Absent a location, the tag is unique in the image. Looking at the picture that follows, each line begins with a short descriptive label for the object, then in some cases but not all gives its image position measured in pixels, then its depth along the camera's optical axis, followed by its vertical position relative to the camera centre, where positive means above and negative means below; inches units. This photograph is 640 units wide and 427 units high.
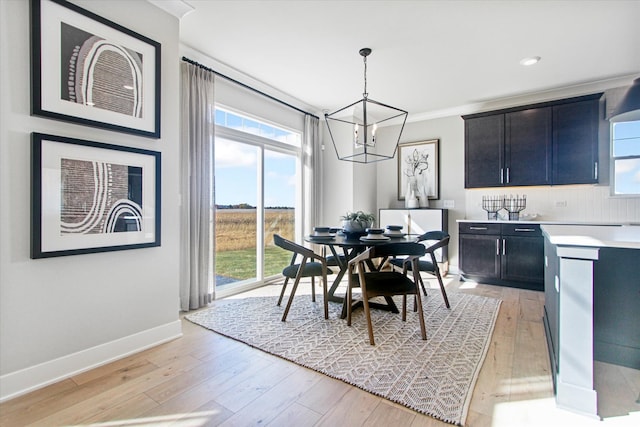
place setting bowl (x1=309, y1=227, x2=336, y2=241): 123.4 -10.0
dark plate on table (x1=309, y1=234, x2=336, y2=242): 120.1 -10.7
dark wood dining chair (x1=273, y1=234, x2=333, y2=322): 113.7 -23.2
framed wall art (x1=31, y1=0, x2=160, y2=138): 73.1 +38.2
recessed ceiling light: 131.3 +66.4
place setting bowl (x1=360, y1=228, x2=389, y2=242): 112.7 -9.2
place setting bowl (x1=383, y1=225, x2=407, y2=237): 130.7 -8.8
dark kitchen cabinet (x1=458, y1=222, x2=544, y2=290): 155.9 -23.0
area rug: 71.6 -41.7
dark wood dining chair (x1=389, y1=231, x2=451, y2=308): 124.4 -23.2
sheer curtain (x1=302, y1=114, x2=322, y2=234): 196.2 +25.1
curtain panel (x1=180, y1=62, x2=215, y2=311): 124.3 +11.6
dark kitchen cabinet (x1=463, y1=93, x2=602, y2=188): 152.6 +36.4
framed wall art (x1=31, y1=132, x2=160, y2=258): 72.8 +4.1
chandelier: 201.3 +58.2
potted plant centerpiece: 131.6 -4.7
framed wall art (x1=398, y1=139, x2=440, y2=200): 204.2 +30.6
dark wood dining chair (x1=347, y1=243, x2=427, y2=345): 96.9 -24.3
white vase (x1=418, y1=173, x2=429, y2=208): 204.5 +13.3
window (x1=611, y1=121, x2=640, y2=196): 148.0 +26.5
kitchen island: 63.2 -23.4
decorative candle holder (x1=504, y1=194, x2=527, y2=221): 172.0 +3.7
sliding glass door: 149.2 +8.2
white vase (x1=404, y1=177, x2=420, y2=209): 201.5 +10.5
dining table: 110.0 -11.7
